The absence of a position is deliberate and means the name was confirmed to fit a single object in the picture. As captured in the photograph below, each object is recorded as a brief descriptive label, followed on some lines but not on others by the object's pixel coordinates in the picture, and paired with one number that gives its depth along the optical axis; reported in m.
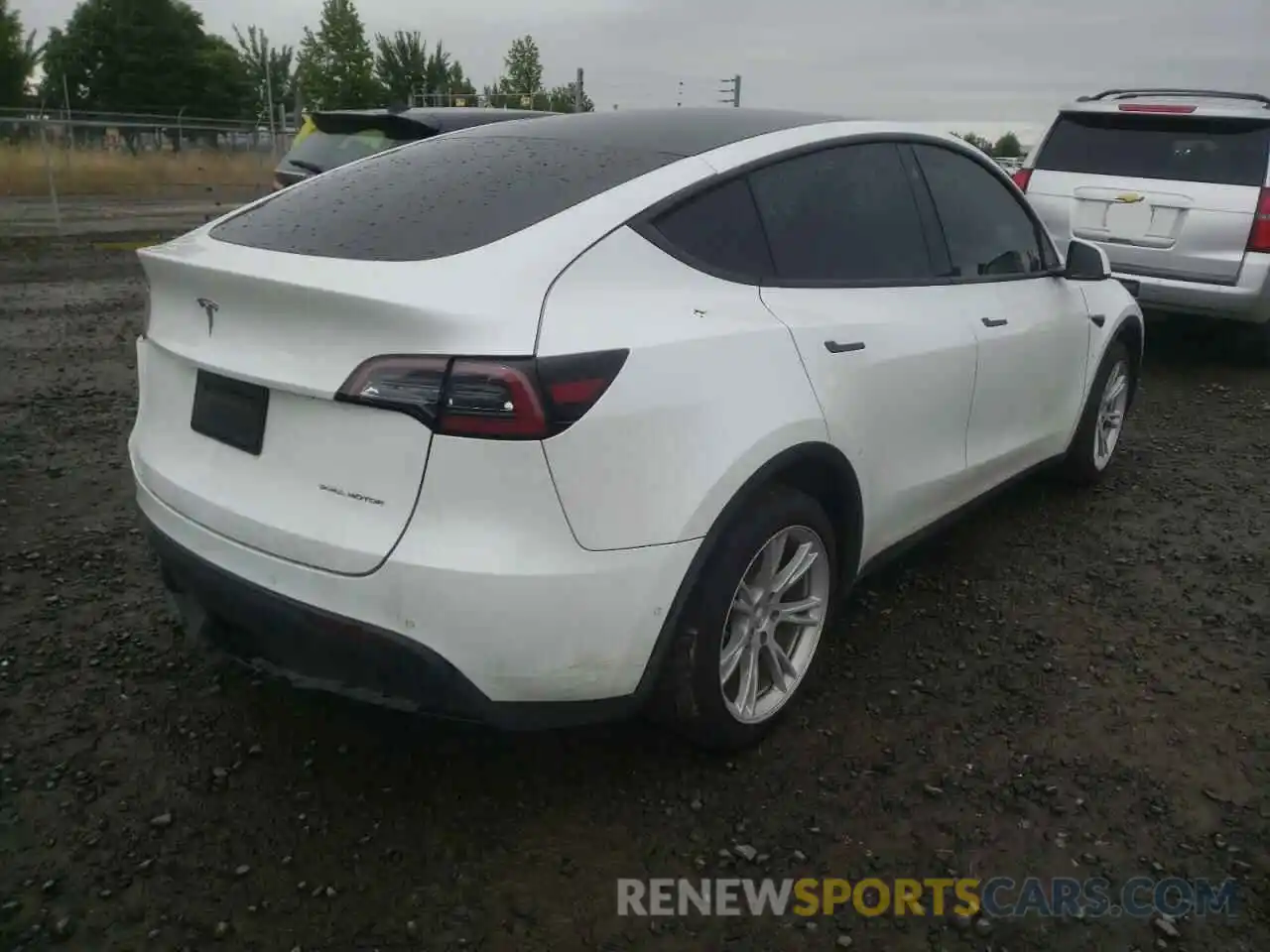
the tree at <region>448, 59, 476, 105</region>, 52.51
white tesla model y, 2.21
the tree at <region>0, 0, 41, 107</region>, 50.25
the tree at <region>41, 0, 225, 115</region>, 63.88
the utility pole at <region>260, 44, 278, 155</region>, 55.52
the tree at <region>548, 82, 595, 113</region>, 37.16
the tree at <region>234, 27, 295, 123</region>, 63.88
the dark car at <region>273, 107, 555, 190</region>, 7.96
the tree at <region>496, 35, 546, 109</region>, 44.50
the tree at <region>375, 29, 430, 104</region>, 51.12
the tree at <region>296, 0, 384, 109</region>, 46.25
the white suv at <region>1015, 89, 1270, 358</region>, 7.00
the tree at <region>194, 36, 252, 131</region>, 64.00
